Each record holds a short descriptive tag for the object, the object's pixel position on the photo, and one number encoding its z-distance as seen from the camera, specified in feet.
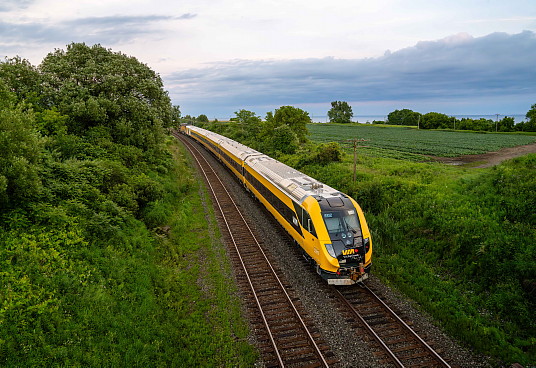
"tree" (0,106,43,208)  35.68
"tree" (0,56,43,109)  62.39
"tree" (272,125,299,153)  137.80
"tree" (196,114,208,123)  446.44
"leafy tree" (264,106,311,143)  149.28
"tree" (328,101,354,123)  501.56
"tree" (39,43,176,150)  70.54
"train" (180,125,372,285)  41.75
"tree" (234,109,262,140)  197.38
